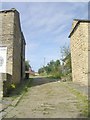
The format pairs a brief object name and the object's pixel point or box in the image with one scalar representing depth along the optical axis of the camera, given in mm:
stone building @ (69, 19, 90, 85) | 7340
